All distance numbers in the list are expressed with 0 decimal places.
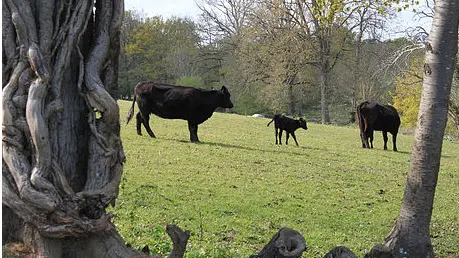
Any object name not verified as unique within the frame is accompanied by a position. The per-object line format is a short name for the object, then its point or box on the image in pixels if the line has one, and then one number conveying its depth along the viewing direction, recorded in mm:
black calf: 21625
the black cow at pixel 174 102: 19531
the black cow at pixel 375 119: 23328
